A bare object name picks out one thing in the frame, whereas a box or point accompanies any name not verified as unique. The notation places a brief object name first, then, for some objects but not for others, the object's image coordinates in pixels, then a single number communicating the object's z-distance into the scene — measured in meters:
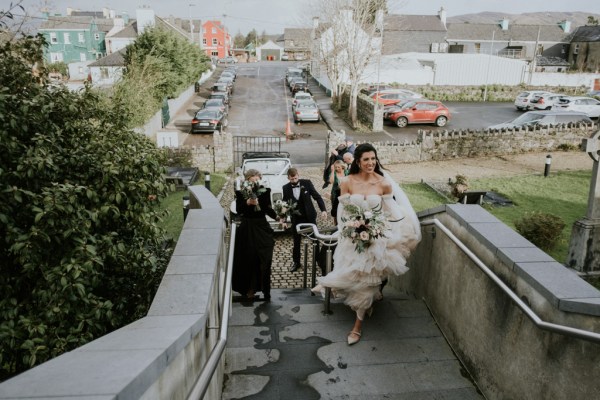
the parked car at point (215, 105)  30.84
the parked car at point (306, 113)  31.98
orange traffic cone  26.83
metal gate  21.58
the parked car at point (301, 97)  34.34
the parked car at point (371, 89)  37.97
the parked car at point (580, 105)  33.41
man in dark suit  9.14
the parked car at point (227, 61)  91.00
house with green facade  80.19
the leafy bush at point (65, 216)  4.22
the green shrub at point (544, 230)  11.02
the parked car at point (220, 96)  35.88
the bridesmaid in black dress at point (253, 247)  7.06
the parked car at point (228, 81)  46.46
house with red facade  106.88
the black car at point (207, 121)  28.11
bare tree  30.39
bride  5.62
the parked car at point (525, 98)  37.62
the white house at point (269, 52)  110.17
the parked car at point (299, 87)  44.97
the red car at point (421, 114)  30.39
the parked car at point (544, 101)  35.47
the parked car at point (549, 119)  24.41
